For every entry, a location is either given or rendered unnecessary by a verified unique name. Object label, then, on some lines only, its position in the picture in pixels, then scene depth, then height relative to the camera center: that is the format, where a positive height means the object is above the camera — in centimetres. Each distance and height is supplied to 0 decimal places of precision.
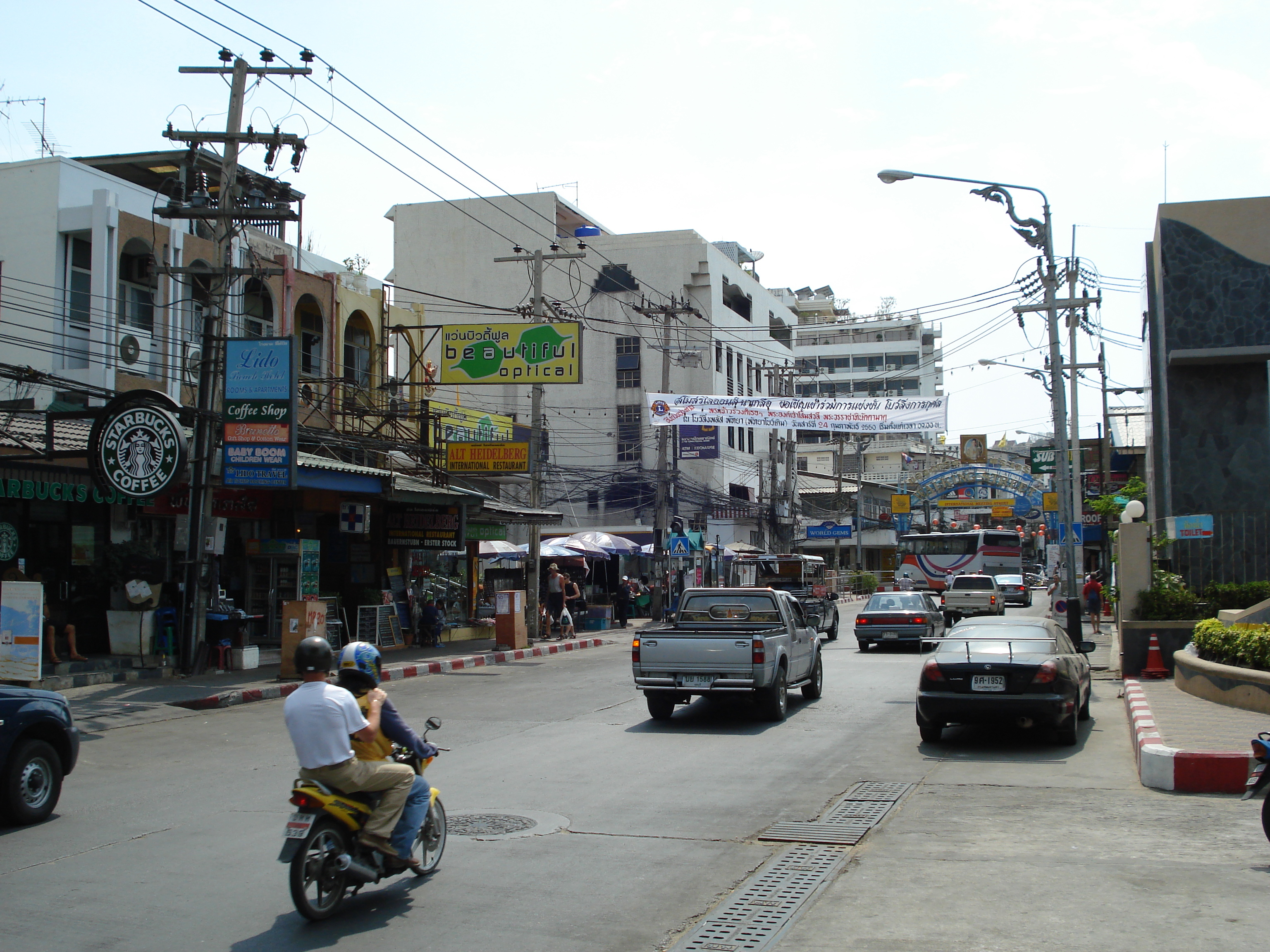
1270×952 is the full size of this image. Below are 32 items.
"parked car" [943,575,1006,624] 3838 -221
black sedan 1179 -163
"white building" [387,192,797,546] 5769 +1073
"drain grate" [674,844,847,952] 576 -212
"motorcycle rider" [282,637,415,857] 612 -112
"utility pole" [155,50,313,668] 1873 +358
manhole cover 823 -219
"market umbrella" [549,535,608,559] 3562 -33
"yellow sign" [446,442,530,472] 2694 +194
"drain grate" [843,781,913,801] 958 -226
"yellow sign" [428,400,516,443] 3628 +395
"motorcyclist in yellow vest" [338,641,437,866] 646 -121
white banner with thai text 2842 +328
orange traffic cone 1766 -209
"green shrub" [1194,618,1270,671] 1337 -140
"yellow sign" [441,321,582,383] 2677 +448
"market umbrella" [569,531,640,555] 3650 -21
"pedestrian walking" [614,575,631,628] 3738 -223
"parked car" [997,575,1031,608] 4912 -253
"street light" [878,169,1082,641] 2181 +352
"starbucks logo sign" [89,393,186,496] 1719 +142
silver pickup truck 1383 -156
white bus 5150 -99
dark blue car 844 -167
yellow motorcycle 584 -170
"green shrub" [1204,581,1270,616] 1862 -105
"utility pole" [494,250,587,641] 2877 +149
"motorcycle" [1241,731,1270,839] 706 -157
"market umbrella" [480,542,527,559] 3641 -46
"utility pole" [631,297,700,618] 3709 +185
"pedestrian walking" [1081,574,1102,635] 3209 -196
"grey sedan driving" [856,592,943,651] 2628 -204
